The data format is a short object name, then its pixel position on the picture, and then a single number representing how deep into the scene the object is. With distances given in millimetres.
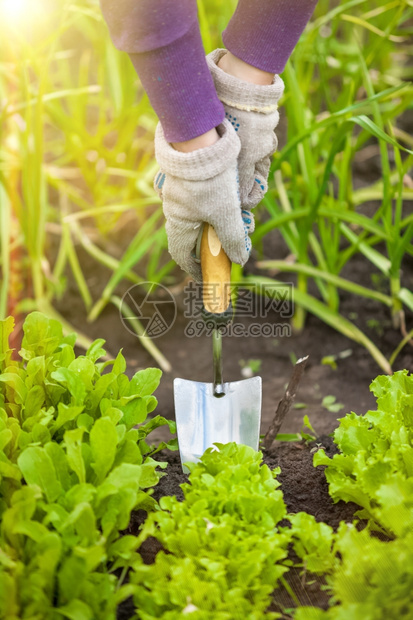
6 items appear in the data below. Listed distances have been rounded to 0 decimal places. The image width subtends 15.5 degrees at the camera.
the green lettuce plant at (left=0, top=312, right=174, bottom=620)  1177
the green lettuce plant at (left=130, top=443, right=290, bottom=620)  1185
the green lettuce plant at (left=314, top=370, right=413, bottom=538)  1216
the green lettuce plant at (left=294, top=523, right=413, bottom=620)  1160
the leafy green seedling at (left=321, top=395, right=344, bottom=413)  1542
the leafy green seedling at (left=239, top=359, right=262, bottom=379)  1645
